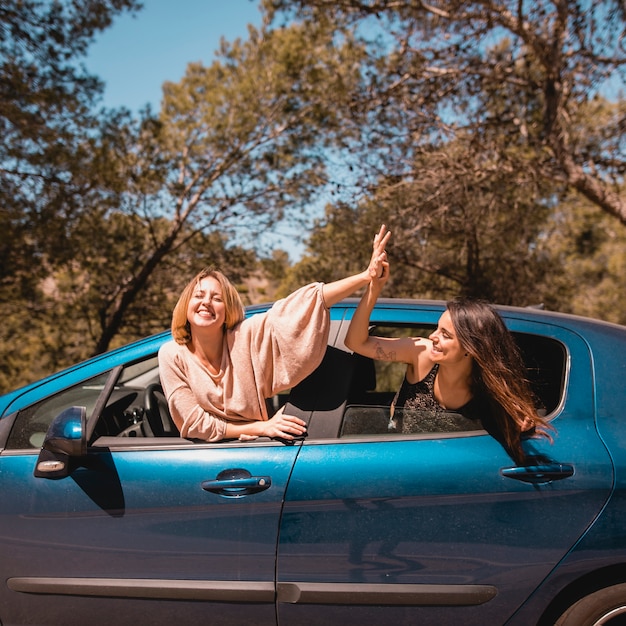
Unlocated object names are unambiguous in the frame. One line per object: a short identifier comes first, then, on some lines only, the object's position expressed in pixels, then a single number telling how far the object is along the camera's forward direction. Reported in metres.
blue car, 2.09
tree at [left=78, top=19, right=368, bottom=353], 10.37
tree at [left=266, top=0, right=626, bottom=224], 8.14
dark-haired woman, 2.19
